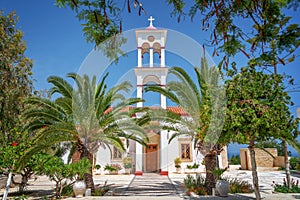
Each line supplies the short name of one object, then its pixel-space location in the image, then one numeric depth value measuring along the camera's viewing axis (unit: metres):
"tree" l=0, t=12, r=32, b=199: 14.96
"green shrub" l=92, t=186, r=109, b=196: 11.31
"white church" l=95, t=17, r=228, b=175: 21.07
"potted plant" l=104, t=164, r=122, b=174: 21.36
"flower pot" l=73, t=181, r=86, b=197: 10.64
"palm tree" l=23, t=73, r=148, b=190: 11.16
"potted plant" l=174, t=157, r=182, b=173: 21.53
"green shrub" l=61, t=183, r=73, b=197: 11.17
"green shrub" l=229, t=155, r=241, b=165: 30.98
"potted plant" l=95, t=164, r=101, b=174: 21.44
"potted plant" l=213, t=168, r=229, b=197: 10.11
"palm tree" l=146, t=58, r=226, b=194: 11.51
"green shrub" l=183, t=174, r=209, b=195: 11.36
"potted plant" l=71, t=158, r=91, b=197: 10.55
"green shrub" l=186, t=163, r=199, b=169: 21.27
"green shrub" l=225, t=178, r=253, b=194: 11.59
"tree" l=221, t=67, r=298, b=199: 7.60
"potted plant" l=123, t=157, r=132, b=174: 21.64
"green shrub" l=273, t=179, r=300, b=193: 10.76
